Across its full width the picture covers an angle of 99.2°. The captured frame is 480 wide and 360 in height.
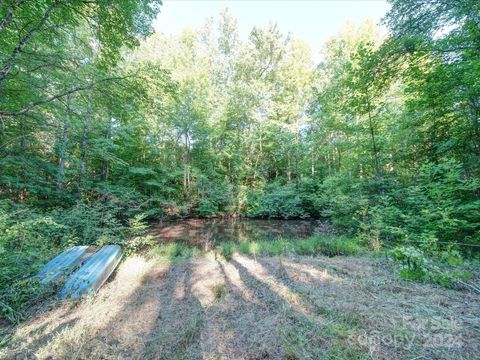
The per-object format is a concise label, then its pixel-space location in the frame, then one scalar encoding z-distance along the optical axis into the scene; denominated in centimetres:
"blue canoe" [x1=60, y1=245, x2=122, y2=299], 261
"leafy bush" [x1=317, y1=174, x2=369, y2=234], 602
